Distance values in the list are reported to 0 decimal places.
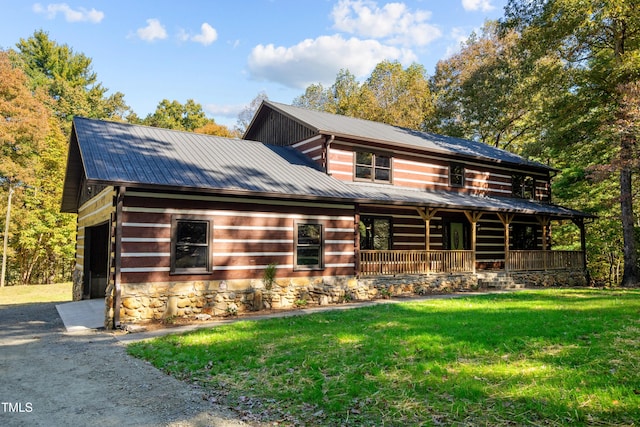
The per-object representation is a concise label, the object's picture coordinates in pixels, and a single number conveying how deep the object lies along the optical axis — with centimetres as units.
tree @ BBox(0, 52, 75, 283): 2758
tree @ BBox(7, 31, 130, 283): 2878
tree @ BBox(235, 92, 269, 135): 4766
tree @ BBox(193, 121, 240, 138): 4487
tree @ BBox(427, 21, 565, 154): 3338
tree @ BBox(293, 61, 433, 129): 3838
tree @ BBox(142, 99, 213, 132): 4866
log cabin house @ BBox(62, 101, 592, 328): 1180
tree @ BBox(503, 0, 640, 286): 1819
